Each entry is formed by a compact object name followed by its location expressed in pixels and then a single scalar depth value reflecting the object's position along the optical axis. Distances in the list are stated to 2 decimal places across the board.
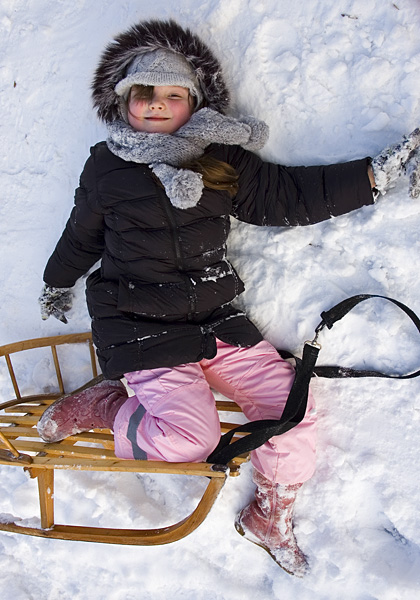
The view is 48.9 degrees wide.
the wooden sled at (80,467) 1.00
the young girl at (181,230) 1.11
